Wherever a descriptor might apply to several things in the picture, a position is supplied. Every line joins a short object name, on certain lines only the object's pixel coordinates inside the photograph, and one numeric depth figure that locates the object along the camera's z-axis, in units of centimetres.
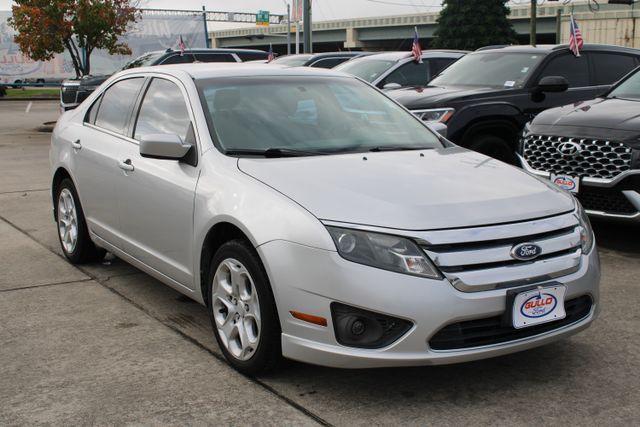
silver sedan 337
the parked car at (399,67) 1130
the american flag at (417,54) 1153
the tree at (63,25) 2550
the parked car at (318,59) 1541
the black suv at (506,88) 826
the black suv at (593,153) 607
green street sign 7712
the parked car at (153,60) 1747
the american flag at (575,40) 936
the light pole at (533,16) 3708
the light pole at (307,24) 2198
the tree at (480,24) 6194
